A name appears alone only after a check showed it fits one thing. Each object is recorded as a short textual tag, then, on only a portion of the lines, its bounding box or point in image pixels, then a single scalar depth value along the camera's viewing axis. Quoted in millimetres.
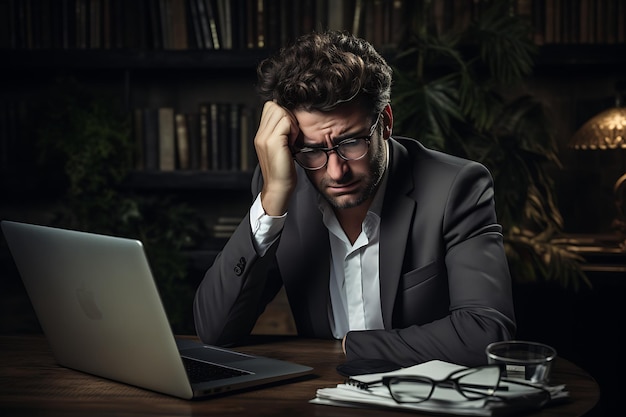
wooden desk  1231
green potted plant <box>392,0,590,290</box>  3219
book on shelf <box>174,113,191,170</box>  3736
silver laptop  1231
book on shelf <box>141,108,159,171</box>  3744
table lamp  3289
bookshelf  3479
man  1775
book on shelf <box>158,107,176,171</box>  3732
